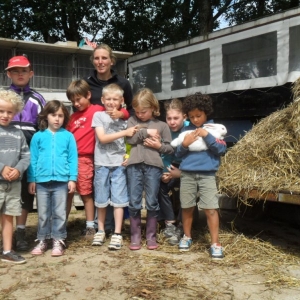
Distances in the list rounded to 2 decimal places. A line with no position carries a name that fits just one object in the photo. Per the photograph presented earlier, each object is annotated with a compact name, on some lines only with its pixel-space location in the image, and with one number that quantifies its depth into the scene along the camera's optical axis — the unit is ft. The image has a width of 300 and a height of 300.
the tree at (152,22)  64.23
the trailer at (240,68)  24.06
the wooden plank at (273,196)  12.06
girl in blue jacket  12.95
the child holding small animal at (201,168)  12.64
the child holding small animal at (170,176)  14.28
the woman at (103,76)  14.67
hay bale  12.92
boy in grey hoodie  12.16
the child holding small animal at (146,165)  13.52
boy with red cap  13.69
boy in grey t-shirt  13.75
